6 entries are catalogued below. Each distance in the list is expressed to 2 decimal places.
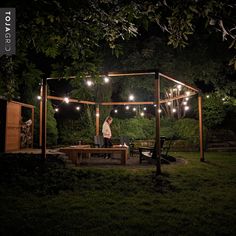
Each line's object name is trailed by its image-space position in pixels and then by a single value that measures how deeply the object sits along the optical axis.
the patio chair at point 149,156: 9.38
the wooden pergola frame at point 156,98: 7.50
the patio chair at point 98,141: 11.87
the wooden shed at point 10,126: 11.11
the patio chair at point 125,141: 12.41
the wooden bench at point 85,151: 9.36
